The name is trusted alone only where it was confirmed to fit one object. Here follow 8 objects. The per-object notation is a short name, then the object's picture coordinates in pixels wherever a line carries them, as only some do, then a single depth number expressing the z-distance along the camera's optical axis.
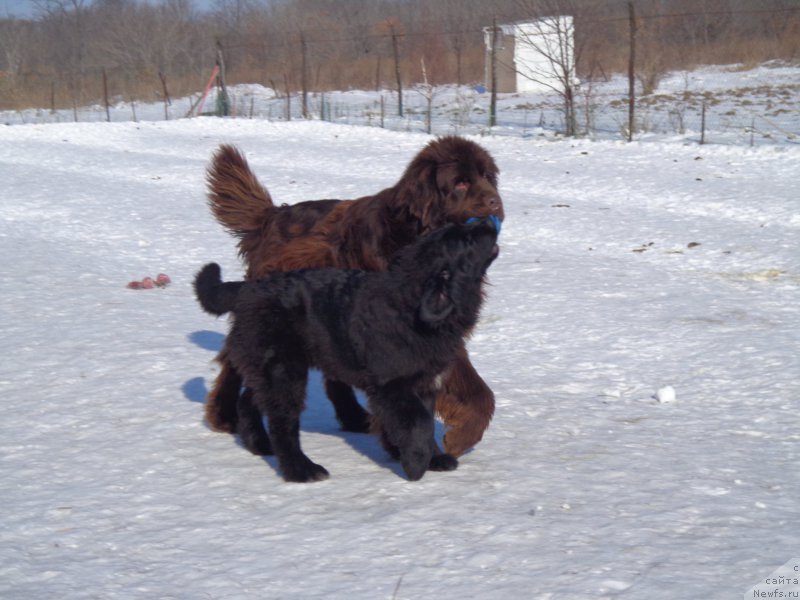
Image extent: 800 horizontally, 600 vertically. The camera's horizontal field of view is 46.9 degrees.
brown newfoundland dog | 5.05
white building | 22.83
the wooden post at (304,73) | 27.85
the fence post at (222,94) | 29.80
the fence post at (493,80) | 23.38
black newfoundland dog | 4.57
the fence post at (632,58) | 19.91
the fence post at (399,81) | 26.58
